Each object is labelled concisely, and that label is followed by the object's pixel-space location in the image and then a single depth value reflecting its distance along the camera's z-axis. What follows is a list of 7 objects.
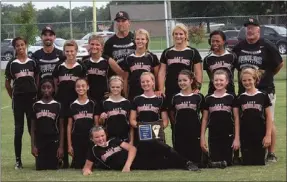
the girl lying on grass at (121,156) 8.21
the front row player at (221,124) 8.39
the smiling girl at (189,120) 8.37
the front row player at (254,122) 8.35
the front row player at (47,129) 8.56
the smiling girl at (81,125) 8.52
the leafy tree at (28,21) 26.29
